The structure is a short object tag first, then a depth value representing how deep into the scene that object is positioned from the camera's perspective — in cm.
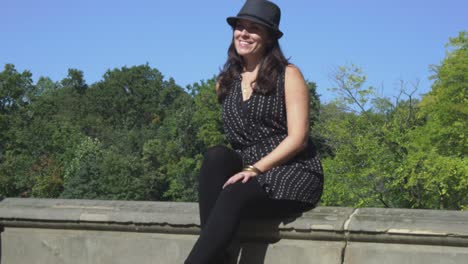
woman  343
